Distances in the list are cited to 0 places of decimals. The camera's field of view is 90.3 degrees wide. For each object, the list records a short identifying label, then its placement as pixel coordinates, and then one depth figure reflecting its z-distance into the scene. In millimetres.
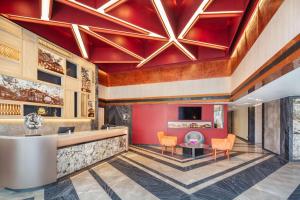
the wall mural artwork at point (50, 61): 4622
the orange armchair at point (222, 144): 5586
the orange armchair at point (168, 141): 6195
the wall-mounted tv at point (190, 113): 7476
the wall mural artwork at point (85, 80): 6160
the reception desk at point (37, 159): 3112
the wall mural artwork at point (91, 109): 6473
